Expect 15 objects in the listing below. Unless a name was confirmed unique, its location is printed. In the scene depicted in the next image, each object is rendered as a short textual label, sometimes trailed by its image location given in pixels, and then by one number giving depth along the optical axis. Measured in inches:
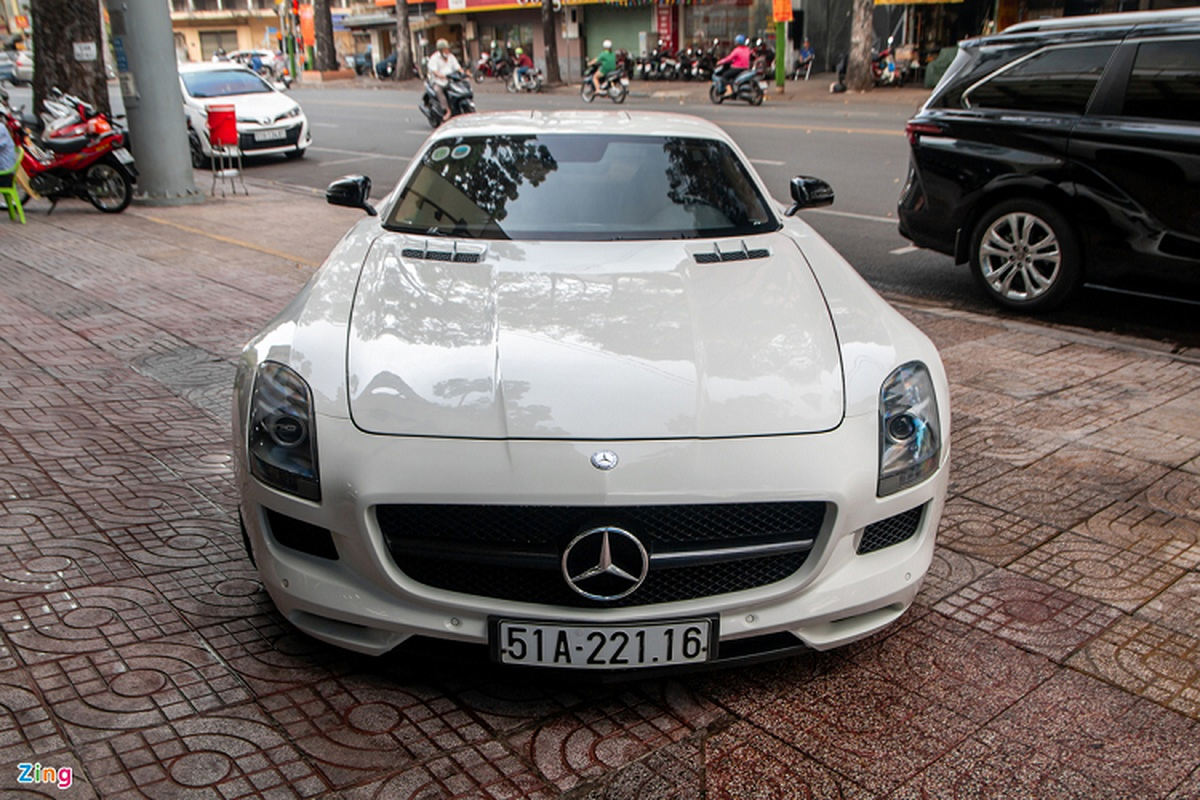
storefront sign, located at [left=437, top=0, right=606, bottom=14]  1734.9
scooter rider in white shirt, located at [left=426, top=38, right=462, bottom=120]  868.0
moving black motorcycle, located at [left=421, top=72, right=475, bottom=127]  872.9
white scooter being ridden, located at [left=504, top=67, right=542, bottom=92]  1513.3
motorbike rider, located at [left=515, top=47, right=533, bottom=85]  1520.7
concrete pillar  464.4
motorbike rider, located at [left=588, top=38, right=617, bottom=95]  1168.8
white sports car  108.7
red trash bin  538.3
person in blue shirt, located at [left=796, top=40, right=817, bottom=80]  1344.7
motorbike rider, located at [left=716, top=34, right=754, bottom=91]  1055.6
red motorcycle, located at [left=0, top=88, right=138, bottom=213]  469.7
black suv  250.8
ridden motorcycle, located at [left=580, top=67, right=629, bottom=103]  1172.5
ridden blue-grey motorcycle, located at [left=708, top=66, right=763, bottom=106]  1039.0
